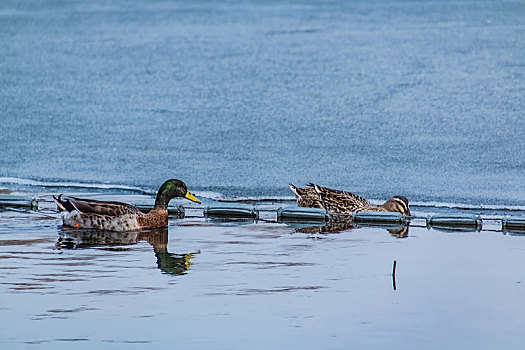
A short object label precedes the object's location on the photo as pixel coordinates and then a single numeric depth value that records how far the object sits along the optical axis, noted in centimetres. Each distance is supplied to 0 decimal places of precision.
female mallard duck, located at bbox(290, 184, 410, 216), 1983
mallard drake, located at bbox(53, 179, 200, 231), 1834
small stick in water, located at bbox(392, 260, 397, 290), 1318
